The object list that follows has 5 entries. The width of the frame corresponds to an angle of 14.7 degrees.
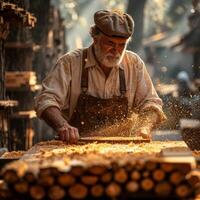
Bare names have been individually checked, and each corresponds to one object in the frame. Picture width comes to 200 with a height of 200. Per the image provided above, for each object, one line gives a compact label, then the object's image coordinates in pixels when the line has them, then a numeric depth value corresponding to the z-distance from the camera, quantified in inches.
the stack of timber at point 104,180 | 247.4
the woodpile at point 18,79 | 685.1
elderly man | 391.7
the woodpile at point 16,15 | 459.6
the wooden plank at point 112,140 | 351.0
